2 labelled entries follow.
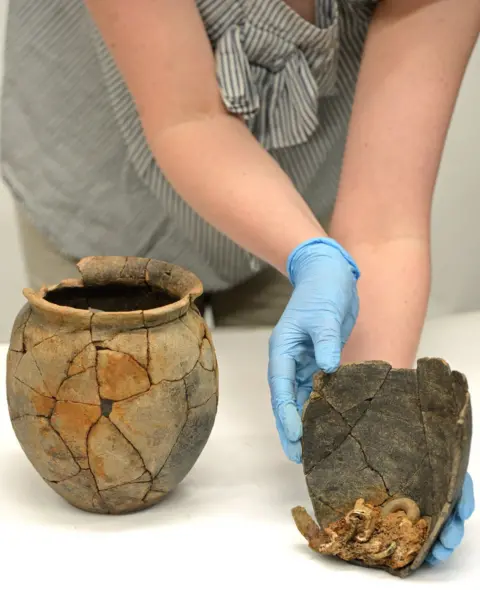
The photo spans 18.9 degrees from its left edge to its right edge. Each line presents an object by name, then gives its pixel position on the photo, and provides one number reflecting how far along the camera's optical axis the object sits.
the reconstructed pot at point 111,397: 1.14
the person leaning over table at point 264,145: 1.31
